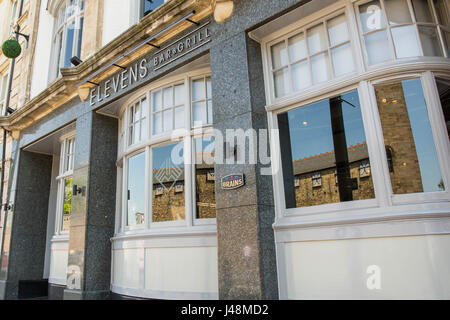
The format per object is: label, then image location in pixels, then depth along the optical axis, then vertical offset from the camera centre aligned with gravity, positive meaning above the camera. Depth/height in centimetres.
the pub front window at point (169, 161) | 511 +149
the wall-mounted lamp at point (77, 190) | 648 +127
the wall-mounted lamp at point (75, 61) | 714 +413
